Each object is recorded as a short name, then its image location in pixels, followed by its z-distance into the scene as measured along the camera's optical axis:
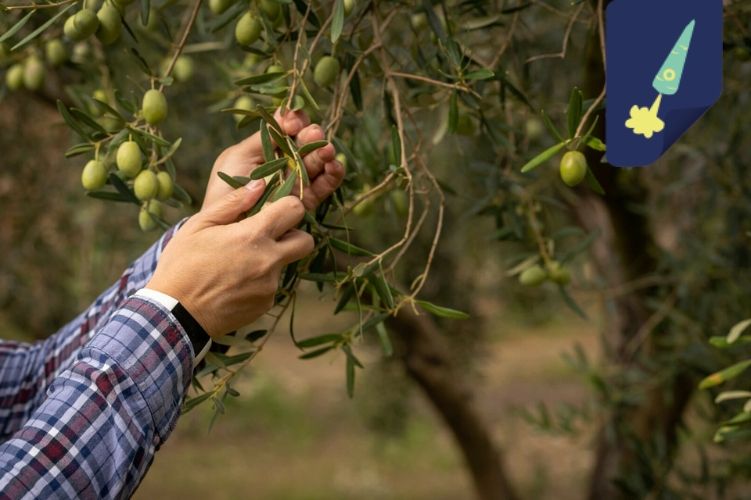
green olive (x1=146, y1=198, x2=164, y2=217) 1.20
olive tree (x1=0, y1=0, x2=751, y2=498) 1.11
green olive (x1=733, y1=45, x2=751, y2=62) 1.25
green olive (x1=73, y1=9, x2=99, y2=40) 1.04
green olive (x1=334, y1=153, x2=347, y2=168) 1.25
